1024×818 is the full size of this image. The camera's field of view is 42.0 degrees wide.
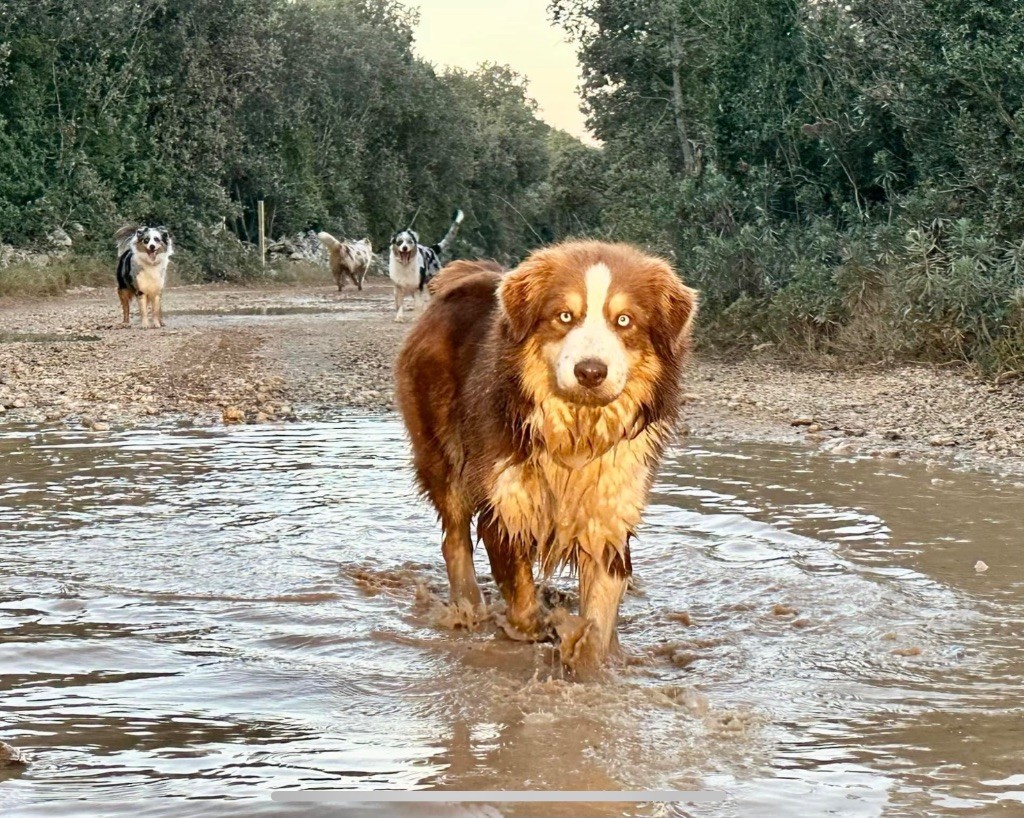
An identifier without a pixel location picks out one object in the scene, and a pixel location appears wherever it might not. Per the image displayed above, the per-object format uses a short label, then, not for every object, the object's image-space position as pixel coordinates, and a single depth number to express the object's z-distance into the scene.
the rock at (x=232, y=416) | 11.26
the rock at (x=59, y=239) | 36.00
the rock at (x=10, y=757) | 3.61
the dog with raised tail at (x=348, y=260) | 37.19
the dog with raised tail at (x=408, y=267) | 25.02
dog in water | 4.60
